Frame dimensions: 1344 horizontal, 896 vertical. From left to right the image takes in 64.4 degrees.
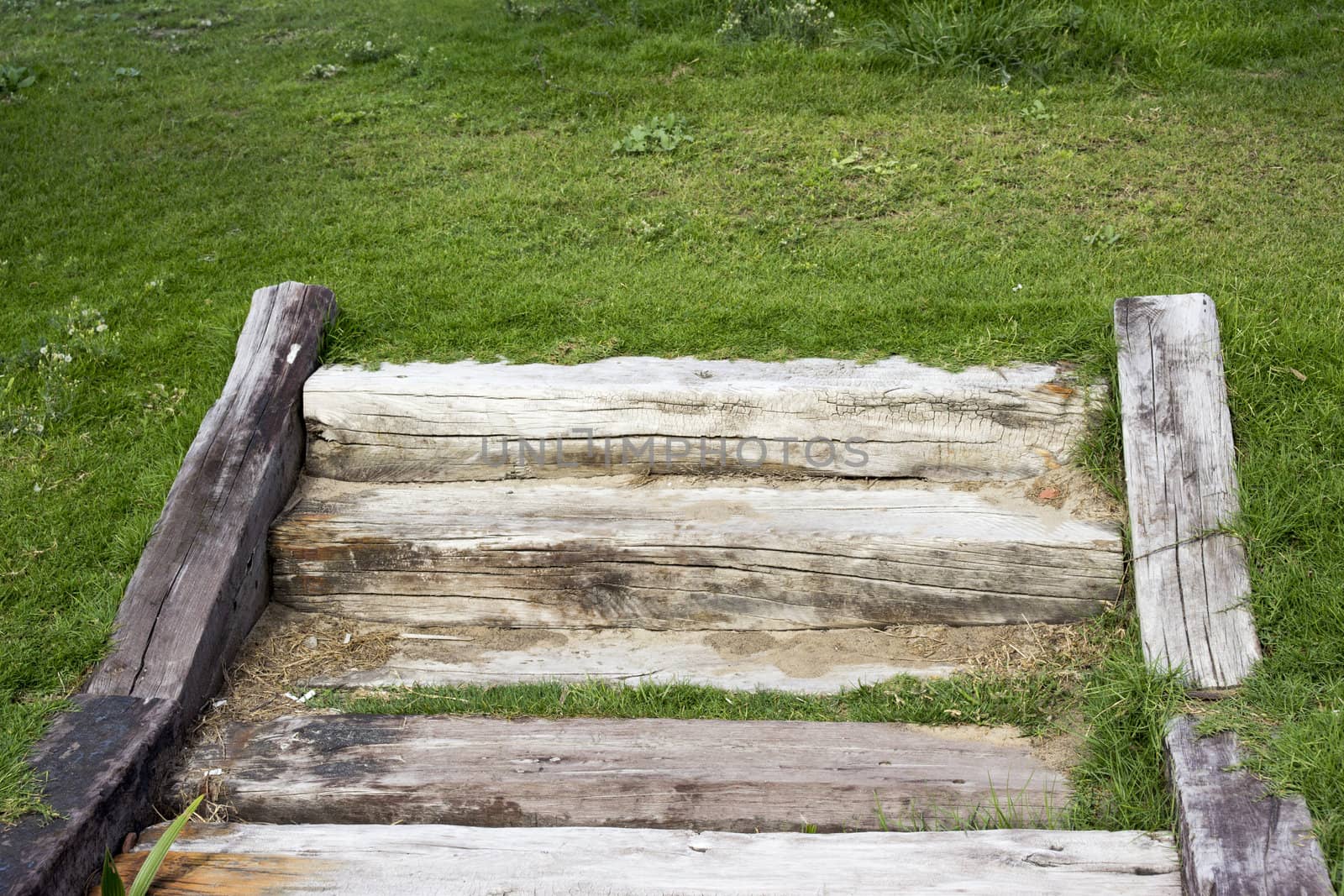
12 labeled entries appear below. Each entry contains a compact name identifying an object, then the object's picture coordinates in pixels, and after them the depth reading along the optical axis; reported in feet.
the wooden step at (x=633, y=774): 8.79
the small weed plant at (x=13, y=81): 24.27
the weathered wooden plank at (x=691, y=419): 11.87
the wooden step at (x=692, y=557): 10.85
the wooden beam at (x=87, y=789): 7.81
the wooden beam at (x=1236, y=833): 7.30
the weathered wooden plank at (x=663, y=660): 10.61
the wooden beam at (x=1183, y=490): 9.53
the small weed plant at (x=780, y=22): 23.34
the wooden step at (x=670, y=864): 7.79
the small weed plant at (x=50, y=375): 13.24
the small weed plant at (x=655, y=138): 19.98
